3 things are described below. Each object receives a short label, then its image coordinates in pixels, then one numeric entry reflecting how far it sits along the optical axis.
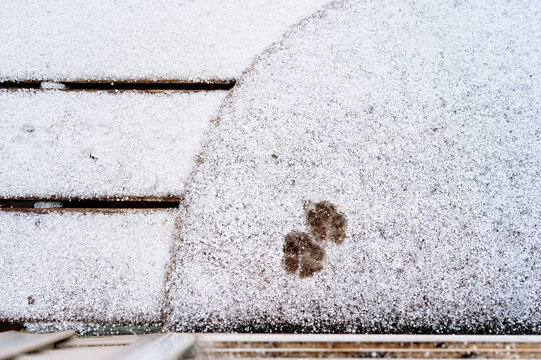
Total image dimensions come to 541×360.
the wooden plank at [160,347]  0.48
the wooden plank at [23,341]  0.48
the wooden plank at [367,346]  0.59
